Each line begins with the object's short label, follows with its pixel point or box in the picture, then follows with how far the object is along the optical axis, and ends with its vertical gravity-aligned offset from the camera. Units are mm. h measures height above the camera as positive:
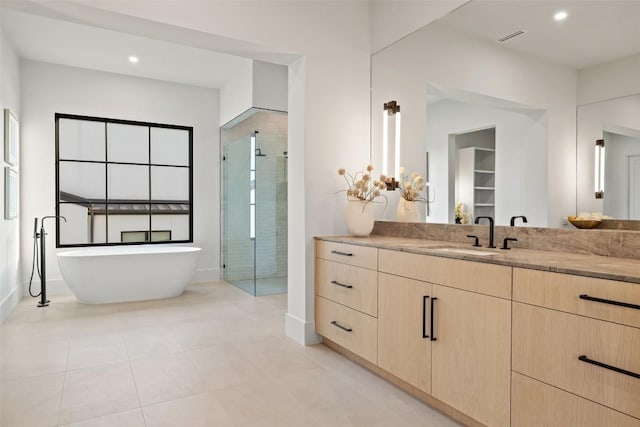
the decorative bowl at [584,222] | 2043 -56
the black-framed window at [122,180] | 5164 +408
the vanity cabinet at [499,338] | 1346 -535
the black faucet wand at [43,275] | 4266 -697
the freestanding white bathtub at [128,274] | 4242 -693
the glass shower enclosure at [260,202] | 5012 +105
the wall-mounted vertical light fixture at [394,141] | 3223 +553
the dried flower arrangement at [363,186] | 3197 +190
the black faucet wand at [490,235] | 2333 -139
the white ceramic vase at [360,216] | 3150 -44
